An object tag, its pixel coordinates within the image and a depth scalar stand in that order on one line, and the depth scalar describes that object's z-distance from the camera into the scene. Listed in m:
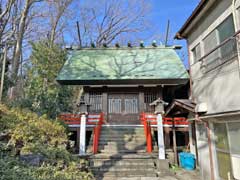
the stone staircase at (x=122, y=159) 6.21
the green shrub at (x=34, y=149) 3.82
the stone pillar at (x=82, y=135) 7.06
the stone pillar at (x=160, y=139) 6.89
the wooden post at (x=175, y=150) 7.46
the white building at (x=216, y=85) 4.52
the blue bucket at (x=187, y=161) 6.93
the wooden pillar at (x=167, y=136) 8.68
